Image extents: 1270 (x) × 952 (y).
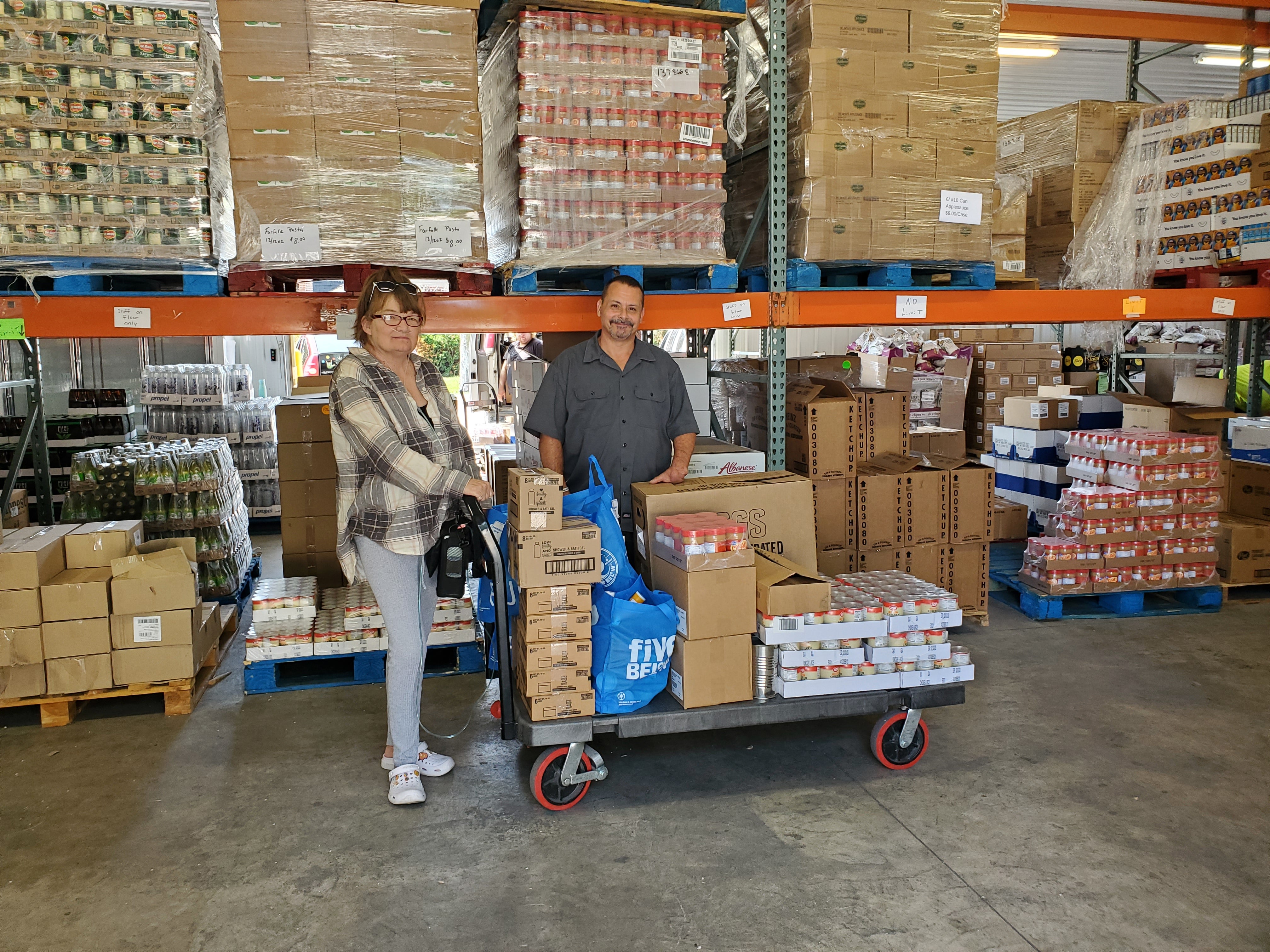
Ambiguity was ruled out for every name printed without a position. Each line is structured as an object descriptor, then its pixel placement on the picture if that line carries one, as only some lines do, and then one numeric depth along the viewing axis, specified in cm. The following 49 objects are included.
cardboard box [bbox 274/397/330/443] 602
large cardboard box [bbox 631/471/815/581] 426
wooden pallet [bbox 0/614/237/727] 461
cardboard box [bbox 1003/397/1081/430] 717
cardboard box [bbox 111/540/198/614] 461
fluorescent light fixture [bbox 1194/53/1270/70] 1371
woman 362
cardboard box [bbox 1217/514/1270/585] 655
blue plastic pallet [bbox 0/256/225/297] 441
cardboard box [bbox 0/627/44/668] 445
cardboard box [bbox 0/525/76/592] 442
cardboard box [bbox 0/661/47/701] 453
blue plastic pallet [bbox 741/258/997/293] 516
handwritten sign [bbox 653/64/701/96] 473
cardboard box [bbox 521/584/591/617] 367
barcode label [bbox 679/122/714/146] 480
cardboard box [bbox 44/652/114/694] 456
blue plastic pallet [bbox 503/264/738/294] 485
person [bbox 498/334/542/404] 852
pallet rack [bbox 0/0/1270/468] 457
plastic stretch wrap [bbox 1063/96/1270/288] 627
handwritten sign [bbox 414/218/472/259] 447
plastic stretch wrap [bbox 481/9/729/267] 460
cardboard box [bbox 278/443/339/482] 611
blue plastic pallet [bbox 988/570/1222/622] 625
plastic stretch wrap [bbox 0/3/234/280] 420
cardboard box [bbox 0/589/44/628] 442
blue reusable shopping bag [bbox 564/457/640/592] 386
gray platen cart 368
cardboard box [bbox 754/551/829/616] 386
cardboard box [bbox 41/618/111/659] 452
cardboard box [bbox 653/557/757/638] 375
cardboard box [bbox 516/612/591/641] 368
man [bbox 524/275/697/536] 468
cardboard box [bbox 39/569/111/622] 448
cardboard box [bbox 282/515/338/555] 623
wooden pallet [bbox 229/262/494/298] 457
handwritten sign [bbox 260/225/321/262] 433
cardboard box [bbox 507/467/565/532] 362
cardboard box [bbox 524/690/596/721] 368
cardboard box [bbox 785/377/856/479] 543
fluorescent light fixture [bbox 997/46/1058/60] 1291
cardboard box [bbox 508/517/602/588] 364
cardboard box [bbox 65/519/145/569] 482
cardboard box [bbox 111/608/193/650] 464
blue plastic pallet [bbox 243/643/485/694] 509
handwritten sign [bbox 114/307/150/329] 453
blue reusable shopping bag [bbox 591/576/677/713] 370
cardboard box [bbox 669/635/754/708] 380
